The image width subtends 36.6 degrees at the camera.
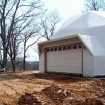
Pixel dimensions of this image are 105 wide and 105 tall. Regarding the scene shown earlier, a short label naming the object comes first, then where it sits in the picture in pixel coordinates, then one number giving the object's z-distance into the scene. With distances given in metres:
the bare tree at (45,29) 30.21
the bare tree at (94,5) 27.33
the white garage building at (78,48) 9.81
